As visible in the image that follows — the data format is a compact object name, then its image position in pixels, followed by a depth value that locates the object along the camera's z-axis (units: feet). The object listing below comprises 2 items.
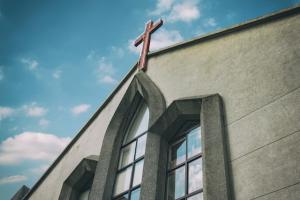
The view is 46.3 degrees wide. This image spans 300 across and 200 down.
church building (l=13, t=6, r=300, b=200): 12.44
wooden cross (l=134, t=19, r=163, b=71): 26.22
